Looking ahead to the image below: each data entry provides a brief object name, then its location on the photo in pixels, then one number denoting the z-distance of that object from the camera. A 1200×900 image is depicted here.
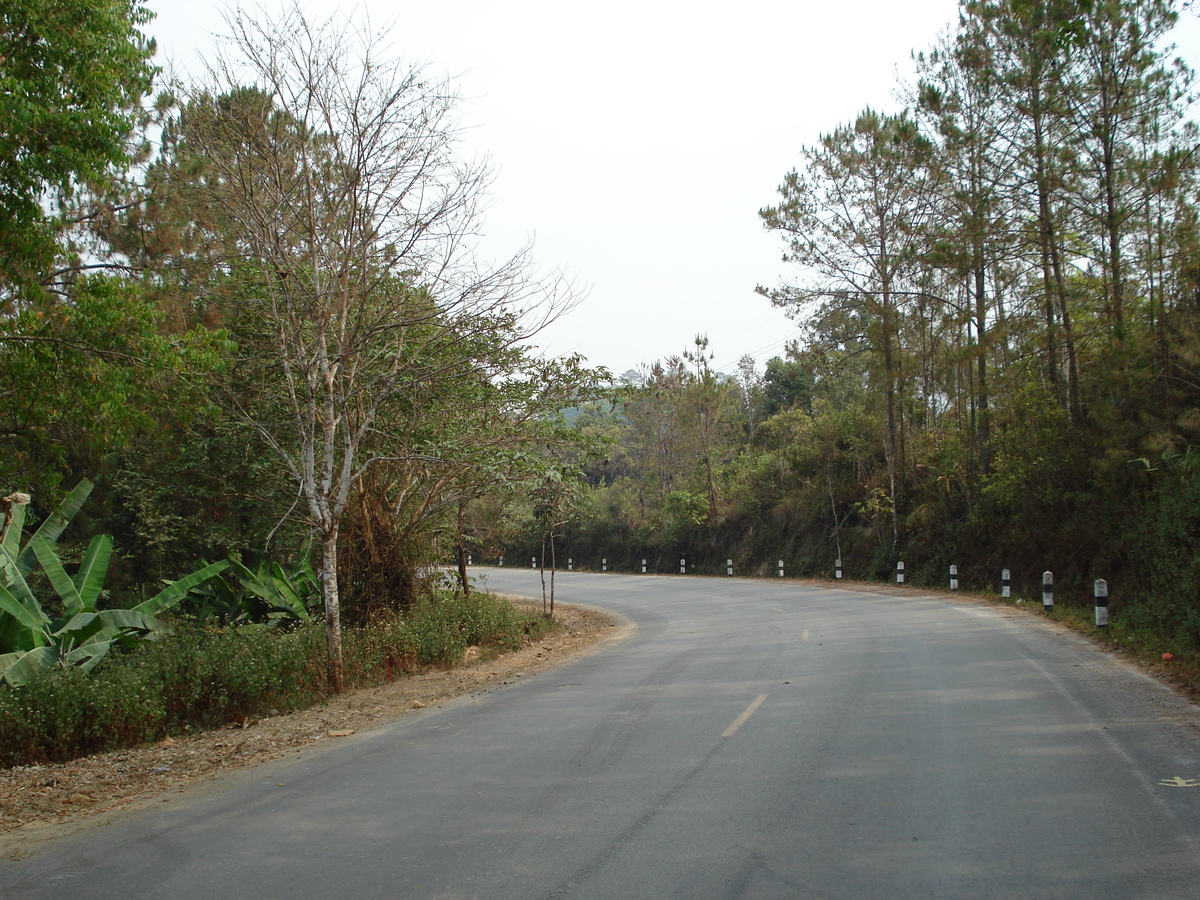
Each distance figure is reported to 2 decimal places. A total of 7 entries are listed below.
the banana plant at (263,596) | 15.50
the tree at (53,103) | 9.14
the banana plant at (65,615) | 10.13
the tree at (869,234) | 30.62
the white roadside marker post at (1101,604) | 15.11
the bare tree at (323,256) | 11.52
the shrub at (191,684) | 8.38
